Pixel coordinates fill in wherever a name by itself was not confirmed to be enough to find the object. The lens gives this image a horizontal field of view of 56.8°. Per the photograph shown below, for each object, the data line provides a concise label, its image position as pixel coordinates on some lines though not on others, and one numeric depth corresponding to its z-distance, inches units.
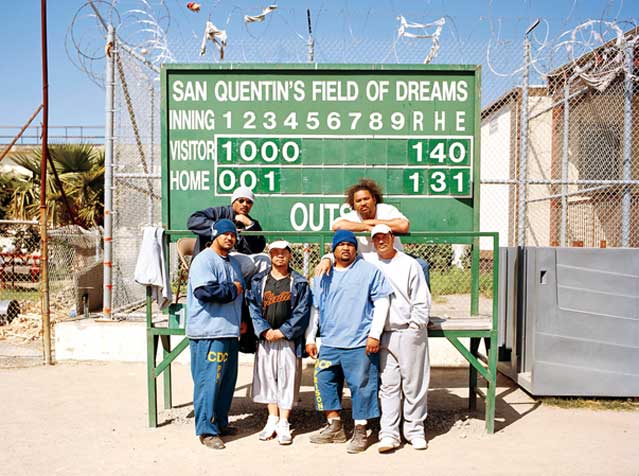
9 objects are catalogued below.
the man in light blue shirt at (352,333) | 176.1
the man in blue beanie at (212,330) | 178.1
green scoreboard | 226.2
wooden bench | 193.8
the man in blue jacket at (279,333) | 182.4
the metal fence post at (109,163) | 287.7
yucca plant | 467.2
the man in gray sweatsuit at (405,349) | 178.5
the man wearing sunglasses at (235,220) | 191.9
